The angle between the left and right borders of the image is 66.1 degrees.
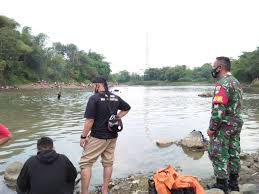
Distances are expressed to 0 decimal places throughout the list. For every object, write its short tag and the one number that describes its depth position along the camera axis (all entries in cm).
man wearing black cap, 312
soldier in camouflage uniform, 314
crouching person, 234
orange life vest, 274
